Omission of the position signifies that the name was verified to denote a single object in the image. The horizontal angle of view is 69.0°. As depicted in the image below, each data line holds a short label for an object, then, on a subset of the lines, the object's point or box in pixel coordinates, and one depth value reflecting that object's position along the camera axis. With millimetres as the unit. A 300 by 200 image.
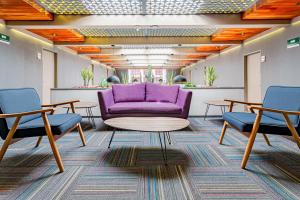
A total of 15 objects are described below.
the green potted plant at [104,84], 5505
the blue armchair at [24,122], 1865
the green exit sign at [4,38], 4366
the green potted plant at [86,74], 5807
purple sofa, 3584
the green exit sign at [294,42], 4199
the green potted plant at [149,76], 5242
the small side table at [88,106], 3934
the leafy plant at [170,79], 5474
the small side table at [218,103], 4160
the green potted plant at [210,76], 5203
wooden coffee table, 2166
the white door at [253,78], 6002
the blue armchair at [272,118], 1969
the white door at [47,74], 6527
